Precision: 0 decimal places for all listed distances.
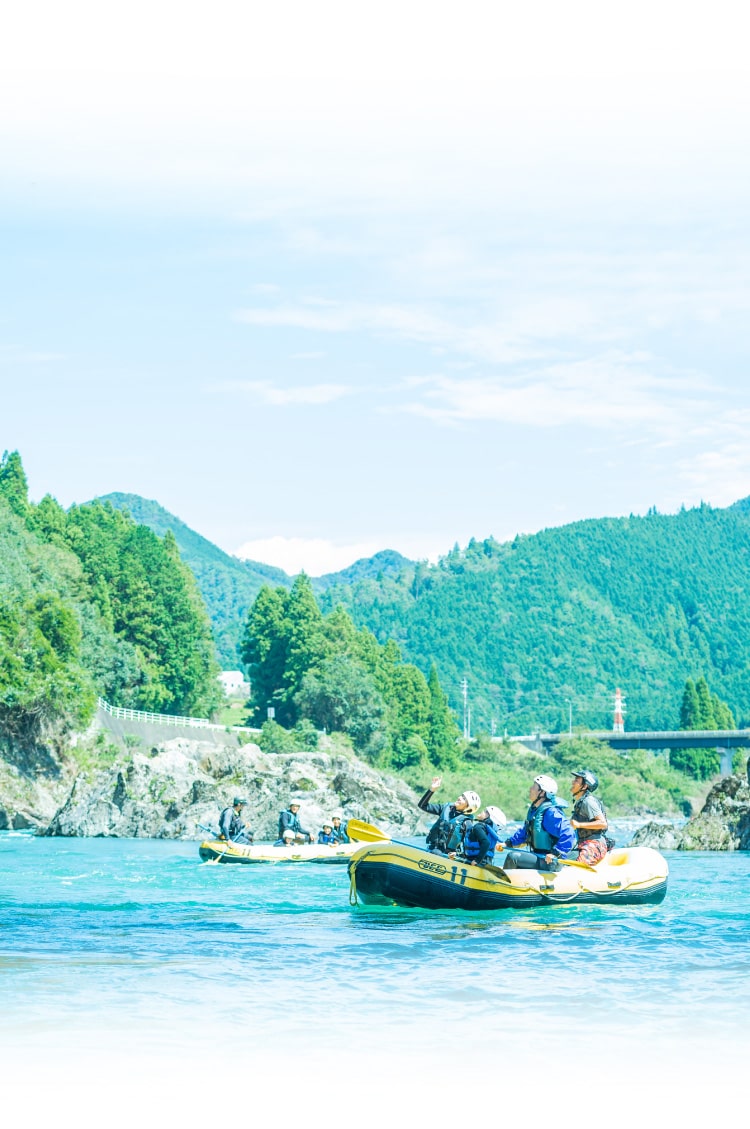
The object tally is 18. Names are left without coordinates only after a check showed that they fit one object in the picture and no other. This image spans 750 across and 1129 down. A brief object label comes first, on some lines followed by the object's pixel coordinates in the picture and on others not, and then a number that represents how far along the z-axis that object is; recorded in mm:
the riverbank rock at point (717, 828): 48156
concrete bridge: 125062
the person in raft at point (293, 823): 40844
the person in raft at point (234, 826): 40500
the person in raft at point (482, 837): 22922
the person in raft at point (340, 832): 41156
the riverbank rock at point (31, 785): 62469
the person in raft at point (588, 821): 23844
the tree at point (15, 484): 102625
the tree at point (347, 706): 98875
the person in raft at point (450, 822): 23859
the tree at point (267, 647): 108562
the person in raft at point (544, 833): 23172
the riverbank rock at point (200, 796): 58469
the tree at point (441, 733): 121875
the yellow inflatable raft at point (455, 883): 22594
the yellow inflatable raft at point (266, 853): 38906
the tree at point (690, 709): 150875
